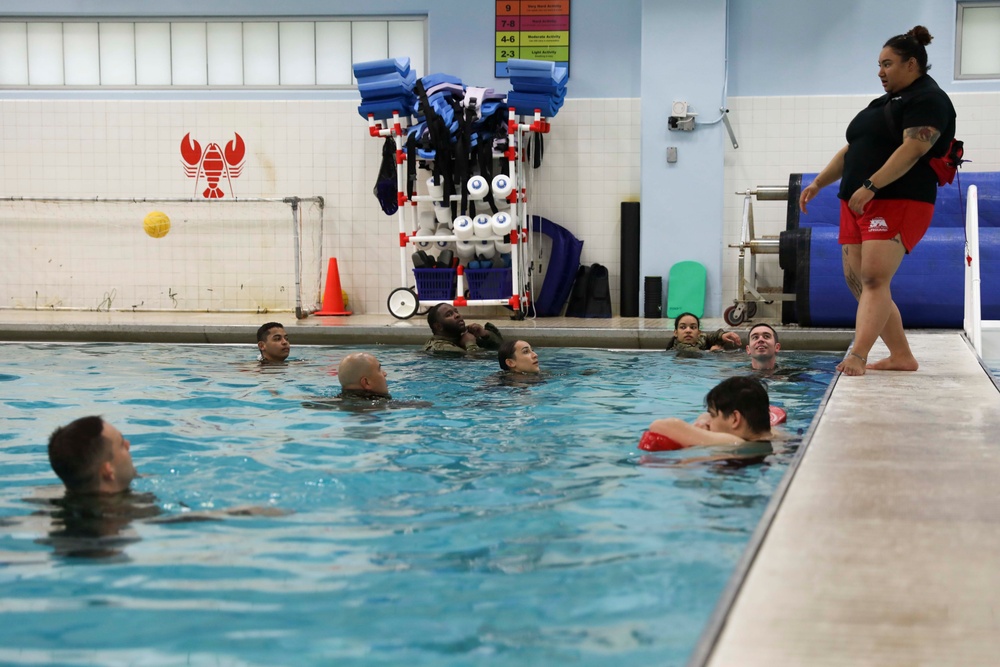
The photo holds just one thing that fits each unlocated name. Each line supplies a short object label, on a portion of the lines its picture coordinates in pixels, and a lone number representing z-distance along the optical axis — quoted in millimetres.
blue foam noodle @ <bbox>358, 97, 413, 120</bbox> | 9758
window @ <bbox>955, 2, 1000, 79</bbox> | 10203
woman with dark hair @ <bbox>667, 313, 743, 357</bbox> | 7789
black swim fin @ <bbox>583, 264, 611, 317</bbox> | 10641
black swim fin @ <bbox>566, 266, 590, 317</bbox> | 10703
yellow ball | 11297
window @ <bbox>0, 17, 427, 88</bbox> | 11141
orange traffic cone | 10750
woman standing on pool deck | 4777
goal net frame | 11273
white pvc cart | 9672
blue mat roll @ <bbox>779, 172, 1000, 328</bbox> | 8367
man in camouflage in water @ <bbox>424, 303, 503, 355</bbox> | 7770
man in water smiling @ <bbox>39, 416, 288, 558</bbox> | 3225
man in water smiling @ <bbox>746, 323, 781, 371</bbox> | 6660
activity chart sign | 10727
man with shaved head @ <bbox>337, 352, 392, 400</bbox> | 5527
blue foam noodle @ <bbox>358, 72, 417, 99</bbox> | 9641
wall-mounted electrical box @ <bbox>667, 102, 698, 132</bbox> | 10383
